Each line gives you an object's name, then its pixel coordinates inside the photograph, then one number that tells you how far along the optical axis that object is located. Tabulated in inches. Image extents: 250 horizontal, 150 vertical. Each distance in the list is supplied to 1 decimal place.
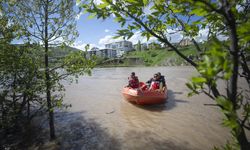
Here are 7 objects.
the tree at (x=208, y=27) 22.4
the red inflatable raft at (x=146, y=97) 325.2
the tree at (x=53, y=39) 164.5
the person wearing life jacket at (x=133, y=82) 391.0
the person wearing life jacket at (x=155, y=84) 364.6
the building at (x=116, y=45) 3077.9
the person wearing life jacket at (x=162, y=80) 372.8
